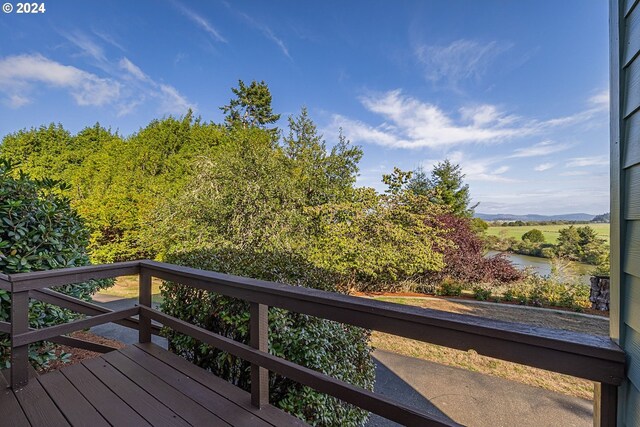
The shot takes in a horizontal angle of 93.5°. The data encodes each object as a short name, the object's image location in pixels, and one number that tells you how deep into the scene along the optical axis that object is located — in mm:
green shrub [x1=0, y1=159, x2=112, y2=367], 2127
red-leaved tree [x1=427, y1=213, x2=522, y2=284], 8000
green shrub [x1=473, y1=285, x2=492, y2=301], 6793
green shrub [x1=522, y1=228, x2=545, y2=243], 8312
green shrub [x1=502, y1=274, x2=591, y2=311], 6340
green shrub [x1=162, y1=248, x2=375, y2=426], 1846
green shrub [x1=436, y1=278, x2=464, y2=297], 7455
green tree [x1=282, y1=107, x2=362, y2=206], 8078
